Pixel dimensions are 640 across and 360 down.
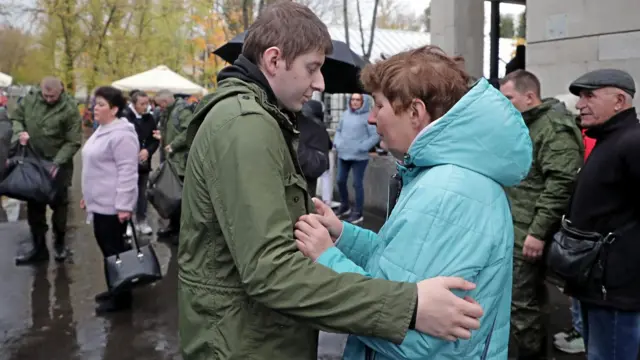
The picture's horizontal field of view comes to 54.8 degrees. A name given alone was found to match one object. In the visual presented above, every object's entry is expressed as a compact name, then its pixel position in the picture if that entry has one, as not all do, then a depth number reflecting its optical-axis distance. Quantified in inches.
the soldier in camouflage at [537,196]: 161.9
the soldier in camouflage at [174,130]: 272.2
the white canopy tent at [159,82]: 669.3
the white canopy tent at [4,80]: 702.1
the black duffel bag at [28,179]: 252.5
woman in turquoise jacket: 63.2
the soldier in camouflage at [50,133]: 278.2
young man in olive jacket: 60.2
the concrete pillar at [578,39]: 269.3
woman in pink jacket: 208.8
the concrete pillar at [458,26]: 430.3
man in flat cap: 126.6
